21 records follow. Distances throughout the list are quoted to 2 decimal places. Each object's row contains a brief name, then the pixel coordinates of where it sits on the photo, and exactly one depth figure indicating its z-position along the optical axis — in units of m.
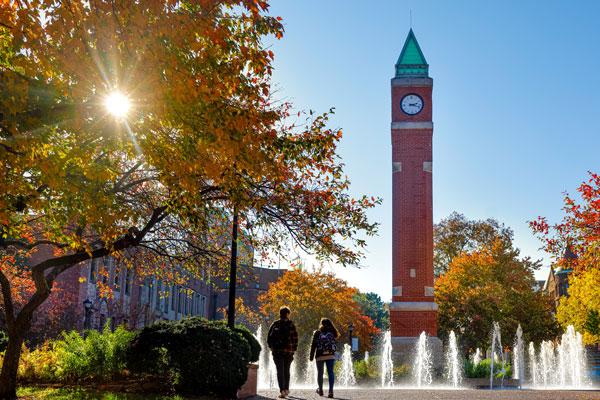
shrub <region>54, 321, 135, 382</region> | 13.19
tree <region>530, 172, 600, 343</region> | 19.02
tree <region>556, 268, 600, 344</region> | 44.12
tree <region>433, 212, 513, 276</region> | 55.75
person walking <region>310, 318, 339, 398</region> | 13.72
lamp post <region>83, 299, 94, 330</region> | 24.06
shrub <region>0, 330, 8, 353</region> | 20.36
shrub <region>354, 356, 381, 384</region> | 27.66
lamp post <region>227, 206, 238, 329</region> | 14.43
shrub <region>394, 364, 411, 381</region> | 28.17
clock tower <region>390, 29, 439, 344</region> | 33.34
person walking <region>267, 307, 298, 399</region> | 13.35
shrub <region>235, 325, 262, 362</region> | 14.95
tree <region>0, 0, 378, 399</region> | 8.00
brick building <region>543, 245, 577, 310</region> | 92.12
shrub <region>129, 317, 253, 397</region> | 12.28
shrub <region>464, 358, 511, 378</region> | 29.08
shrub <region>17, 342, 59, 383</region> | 13.85
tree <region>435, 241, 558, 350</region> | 41.62
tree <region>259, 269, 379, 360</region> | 42.09
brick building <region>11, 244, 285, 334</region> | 31.44
